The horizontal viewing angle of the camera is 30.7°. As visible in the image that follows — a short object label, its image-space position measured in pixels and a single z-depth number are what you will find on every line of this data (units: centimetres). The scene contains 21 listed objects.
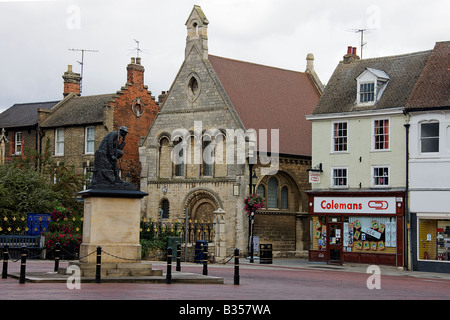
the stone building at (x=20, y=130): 5856
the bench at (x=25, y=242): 3834
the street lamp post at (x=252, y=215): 4100
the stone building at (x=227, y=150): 4769
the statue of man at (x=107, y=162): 2497
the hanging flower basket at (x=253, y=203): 4378
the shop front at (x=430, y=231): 3700
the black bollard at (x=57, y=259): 2485
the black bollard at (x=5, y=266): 2466
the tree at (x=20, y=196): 4216
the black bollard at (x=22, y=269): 2260
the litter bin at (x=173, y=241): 3941
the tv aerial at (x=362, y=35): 5100
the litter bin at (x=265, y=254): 4019
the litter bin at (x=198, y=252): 3799
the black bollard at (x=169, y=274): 2344
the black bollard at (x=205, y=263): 2672
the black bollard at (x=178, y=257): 2706
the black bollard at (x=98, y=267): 2273
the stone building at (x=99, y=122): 5466
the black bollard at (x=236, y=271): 2433
